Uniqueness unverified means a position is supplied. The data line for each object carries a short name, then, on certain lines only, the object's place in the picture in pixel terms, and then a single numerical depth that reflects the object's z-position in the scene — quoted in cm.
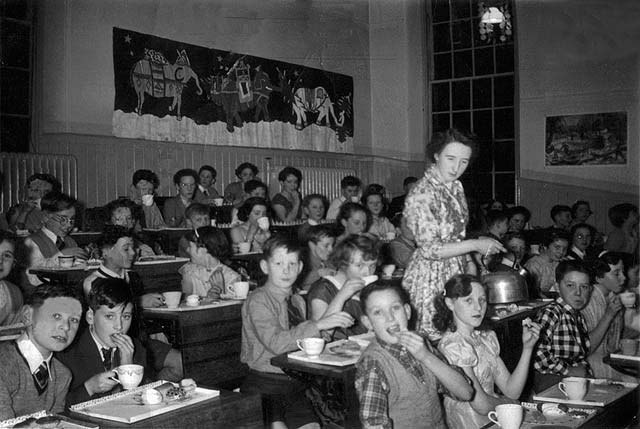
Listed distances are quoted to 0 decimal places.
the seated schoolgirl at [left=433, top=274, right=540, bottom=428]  287
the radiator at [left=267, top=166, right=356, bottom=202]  1073
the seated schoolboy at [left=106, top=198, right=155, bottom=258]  601
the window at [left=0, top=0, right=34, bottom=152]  797
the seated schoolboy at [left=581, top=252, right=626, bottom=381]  412
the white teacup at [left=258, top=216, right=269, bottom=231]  682
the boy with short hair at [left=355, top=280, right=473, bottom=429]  248
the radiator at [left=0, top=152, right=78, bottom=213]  765
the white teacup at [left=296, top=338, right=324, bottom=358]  298
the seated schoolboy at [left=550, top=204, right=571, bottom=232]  973
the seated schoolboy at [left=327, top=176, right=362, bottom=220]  899
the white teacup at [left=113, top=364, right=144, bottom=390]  253
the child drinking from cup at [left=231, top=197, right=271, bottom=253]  684
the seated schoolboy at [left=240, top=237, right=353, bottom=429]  324
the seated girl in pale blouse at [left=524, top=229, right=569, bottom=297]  627
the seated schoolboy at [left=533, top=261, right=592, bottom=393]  394
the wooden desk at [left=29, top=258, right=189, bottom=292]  493
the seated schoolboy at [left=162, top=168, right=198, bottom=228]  818
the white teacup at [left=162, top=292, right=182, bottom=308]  420
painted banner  868
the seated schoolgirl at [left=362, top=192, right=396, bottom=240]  851
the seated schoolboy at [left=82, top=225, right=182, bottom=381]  397
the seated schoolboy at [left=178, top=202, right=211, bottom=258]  666
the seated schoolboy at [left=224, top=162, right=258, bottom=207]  939
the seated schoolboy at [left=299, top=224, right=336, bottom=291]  495
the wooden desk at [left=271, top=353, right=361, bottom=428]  280
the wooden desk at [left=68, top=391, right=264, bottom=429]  216
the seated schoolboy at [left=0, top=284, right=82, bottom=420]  243
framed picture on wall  1070
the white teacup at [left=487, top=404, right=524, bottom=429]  225
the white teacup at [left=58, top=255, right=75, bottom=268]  503
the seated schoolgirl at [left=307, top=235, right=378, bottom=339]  379
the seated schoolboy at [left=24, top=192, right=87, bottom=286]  552
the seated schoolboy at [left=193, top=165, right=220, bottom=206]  905
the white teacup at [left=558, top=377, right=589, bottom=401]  264
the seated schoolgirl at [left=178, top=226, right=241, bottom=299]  507
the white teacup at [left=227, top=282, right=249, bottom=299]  460
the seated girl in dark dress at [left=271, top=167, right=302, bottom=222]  907
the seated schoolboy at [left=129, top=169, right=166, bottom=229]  787
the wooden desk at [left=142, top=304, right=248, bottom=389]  411
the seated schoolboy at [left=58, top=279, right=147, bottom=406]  298
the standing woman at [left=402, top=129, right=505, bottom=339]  349
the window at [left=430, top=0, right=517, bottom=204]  1188
